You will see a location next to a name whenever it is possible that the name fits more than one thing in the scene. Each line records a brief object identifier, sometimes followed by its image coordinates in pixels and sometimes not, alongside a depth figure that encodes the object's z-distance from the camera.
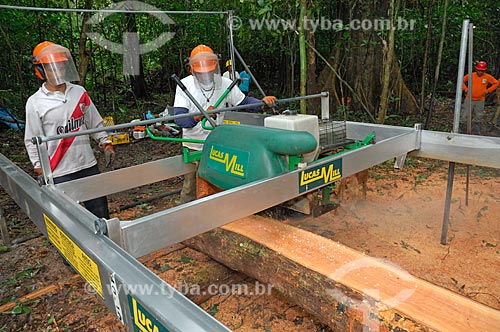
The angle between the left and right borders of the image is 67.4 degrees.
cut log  1.61
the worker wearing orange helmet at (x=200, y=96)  3.11
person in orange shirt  7.45
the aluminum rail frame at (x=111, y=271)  0.82
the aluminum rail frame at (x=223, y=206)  1.37
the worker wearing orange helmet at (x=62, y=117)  2.65
